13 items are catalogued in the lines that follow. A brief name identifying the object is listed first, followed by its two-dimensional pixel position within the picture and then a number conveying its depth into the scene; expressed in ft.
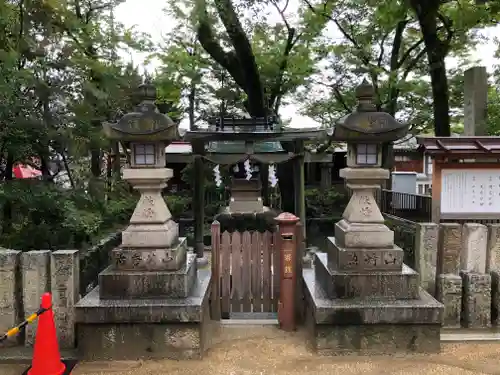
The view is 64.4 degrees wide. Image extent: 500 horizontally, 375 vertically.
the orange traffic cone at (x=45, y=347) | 12.42
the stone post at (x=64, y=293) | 14.34
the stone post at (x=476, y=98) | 28.85
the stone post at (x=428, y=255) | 16.39
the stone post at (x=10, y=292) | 14.39
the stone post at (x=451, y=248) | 16.43
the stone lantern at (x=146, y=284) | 13.85
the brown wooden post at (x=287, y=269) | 16.29
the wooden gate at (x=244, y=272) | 17.26
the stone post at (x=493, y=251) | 16.42
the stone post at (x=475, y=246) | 16.33
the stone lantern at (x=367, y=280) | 13.97
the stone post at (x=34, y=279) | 14.40
